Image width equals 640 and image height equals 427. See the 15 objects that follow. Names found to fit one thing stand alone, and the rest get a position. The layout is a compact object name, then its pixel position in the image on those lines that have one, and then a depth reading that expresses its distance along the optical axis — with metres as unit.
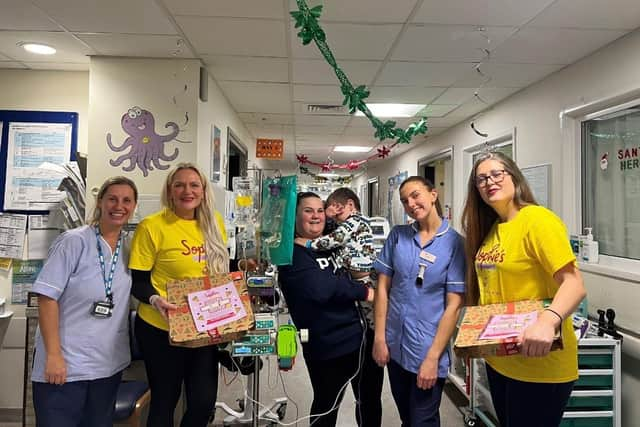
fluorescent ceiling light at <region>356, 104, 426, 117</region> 3.99
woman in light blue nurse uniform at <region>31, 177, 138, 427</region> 1.58
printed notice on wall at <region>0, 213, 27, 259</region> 2.94
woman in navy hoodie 1.84
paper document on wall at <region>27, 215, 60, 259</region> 2.98
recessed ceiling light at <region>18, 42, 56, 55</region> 2.58
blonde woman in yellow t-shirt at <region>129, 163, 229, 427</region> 1.75
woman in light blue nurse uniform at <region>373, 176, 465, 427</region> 1.64
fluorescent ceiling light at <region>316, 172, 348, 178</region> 10.28
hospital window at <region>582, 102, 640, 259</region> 2.49
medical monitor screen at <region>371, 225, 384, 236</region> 4.19
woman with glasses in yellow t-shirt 1.29
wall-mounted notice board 2.98
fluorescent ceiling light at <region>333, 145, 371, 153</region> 6.62
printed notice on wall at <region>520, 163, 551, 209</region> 3.08
